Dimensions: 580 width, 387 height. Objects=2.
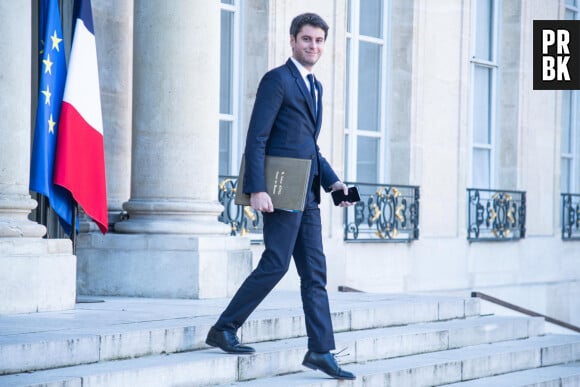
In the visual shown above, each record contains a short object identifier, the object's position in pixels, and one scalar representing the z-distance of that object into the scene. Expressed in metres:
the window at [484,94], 15.91
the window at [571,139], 18.12
